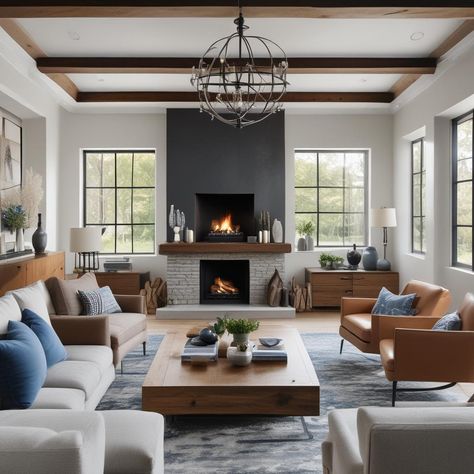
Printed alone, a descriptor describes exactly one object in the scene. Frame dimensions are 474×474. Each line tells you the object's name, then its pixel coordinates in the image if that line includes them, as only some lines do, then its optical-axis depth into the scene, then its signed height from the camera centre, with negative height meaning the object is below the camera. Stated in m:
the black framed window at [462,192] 6.14 +0.46
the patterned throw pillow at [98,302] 4.72 -0.60
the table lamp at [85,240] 6.12 -0.08
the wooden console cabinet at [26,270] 4.82 -0.35
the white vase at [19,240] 5.89 -0.07
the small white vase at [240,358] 3.73 -0.83
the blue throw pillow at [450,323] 4.00 -0.65
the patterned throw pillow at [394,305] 4.79 -0.62
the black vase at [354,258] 8.16 -0.36
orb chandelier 3.40 +1.91
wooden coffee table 3.29 -0.96
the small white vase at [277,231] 8.02 +0.03
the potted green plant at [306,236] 8.48 -0.05
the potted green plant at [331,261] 8.20 -0.41
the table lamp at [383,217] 7.80 +0.22
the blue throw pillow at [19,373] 2.75 -0.70
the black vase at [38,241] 5.98 -0.09
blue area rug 3.04 -1.23
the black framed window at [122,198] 8.59 +0.54
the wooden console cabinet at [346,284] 8.01 -0.73
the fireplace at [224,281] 8.13 -0.71
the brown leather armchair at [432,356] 3.82 -0.84
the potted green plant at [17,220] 5.92 +0.14
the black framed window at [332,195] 8.66 +0.59
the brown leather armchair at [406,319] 4.51 -0.70
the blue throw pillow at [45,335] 3.40 -0.63
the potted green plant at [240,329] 3.92 -0.67
